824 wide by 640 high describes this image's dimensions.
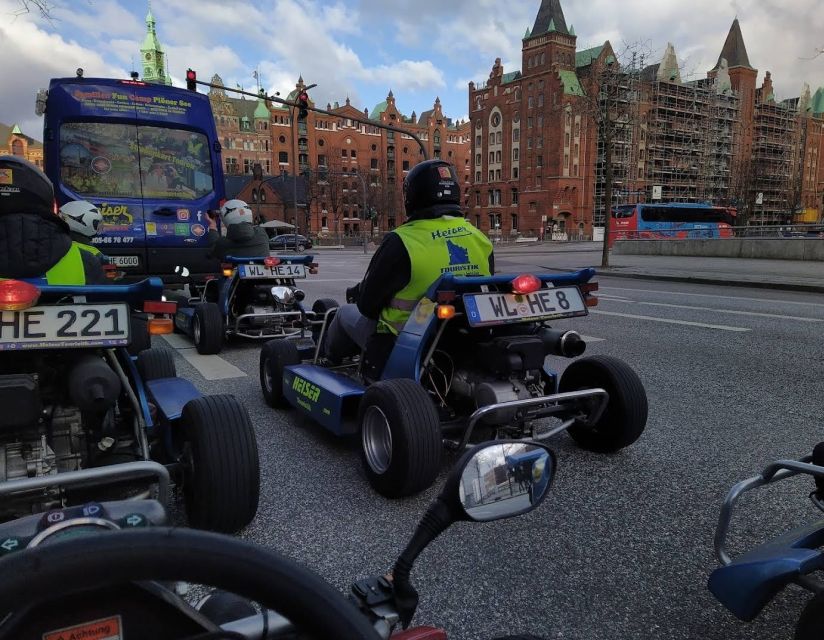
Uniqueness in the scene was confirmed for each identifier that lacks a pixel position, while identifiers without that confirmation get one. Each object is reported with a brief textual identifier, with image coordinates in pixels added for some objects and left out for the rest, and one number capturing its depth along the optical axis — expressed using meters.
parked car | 44.41
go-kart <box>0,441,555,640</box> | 0.68
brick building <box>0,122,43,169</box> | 103.12
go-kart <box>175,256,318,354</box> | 7.04
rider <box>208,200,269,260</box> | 7.85
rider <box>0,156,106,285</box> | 2.70
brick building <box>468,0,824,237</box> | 76.75
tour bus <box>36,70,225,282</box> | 8.48
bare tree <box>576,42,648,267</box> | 21.17
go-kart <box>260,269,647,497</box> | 2.93
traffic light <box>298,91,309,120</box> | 20.64
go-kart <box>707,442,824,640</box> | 1.59
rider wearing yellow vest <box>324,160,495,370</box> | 3.50
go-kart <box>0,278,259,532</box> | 2.15
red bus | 43.12
